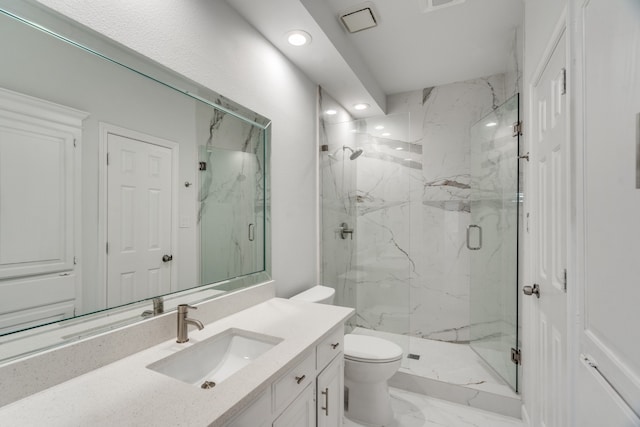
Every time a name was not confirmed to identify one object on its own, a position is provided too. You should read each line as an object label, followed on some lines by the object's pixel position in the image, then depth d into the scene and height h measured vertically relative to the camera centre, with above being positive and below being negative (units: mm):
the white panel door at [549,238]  1161 -120
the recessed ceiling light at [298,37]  1766 +1070
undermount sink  1074 -582
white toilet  1861 -1079
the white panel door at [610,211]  629 +2
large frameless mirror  801 +114
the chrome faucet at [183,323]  1165 -439
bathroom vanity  731 -509
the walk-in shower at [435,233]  2250 -199
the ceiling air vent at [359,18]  1849 +1267
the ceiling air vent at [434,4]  1792 +1285
